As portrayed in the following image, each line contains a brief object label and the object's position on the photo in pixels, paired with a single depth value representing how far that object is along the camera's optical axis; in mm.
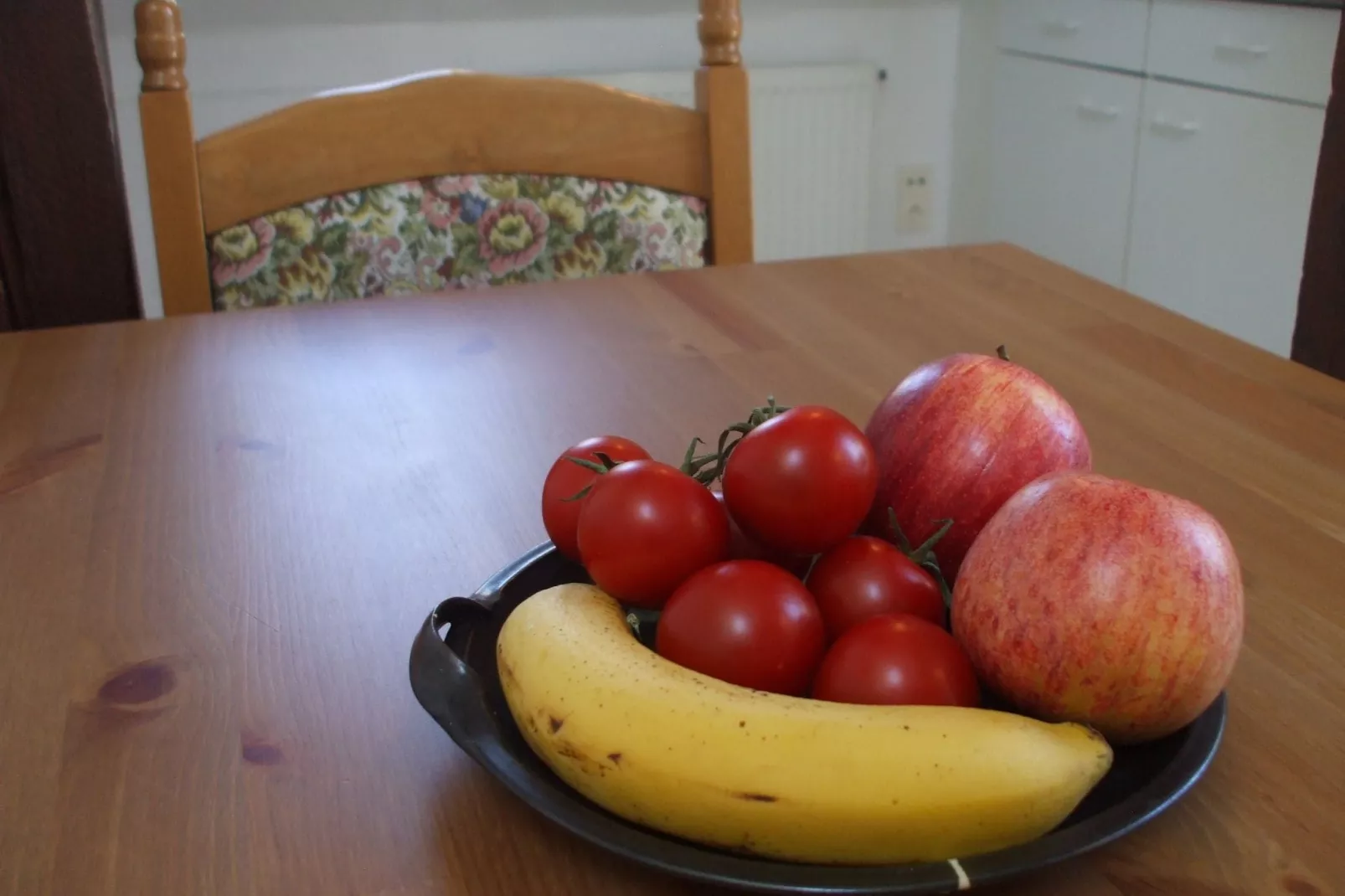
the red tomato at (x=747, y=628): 494
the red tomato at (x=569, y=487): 599
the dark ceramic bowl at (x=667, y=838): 425
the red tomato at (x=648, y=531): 533
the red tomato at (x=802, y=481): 533
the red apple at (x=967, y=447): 602
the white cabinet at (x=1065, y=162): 2711
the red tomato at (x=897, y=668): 479
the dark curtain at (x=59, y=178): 1249
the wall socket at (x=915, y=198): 3125
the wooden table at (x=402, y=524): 496
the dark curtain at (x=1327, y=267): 1317
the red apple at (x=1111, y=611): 474
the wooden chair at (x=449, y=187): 1208
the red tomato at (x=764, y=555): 574
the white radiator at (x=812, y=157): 2830
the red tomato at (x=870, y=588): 528
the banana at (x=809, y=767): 436
